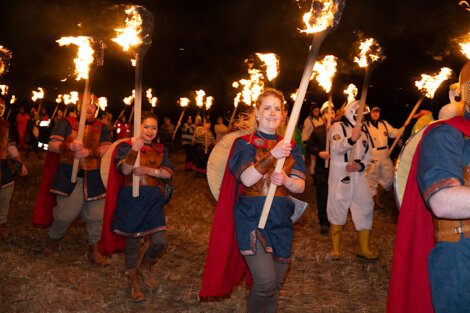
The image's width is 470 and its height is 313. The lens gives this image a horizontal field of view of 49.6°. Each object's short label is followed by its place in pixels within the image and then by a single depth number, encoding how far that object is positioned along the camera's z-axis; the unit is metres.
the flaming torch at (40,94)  21.78
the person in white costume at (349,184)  6.94
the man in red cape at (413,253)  2.76
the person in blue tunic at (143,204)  5.23
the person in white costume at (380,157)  9.34
